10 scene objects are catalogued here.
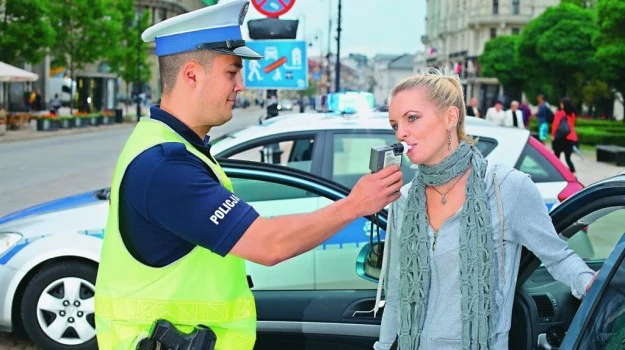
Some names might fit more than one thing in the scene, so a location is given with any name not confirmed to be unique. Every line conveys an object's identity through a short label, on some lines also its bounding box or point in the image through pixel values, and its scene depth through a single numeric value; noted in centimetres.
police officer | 199
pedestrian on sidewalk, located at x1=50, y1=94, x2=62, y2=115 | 4608
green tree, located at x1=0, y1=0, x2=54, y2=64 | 3178
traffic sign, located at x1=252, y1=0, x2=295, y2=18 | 1033
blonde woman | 243
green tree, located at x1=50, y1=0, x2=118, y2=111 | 4156
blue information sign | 1043
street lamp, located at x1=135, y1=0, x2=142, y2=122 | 5298
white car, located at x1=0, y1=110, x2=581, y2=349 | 476
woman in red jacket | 1845
